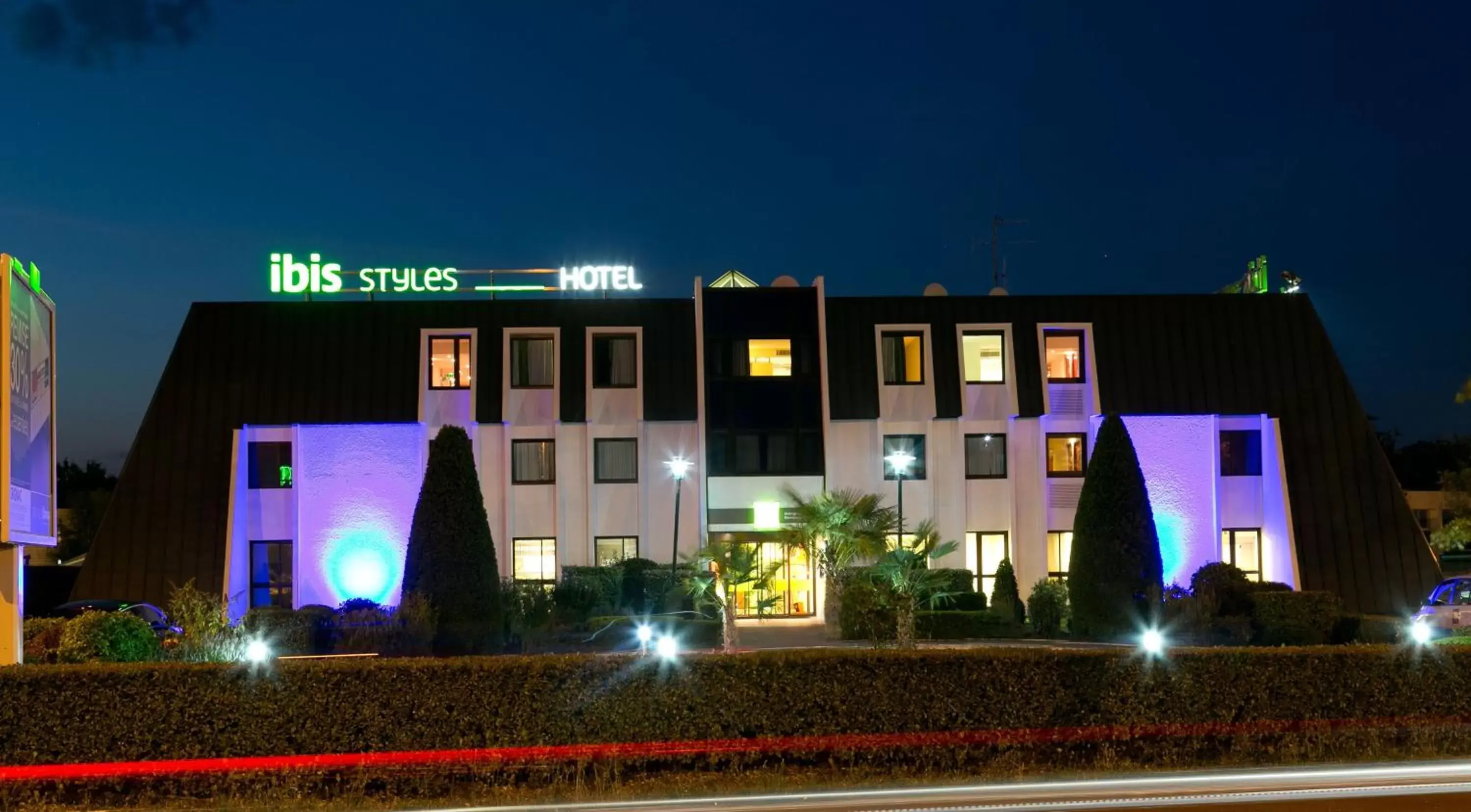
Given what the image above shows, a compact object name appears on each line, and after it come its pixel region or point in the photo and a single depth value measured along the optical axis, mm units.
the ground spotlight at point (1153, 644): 15039
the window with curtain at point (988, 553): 35625
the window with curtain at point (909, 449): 35562
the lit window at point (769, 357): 35938
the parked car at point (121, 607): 29094
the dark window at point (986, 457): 35844
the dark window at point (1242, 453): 35750
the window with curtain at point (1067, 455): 35656
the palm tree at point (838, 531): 28281
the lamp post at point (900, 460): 33406
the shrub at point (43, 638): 17344
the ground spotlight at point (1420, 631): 22781
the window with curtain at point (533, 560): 35406
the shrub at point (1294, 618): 28531
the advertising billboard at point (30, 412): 13742
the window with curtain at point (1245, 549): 35438
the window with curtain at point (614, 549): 35344
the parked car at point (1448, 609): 23500
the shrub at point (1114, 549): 28859
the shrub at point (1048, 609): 30844
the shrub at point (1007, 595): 32844
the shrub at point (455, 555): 26719
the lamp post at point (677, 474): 33094
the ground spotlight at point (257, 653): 14690
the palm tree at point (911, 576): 25234
